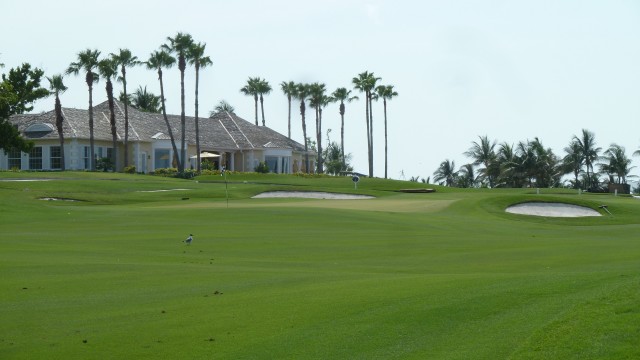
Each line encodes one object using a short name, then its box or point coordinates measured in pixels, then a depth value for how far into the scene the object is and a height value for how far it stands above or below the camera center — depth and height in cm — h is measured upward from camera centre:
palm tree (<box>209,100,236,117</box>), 16175 +1233
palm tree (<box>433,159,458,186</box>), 13000 +70
